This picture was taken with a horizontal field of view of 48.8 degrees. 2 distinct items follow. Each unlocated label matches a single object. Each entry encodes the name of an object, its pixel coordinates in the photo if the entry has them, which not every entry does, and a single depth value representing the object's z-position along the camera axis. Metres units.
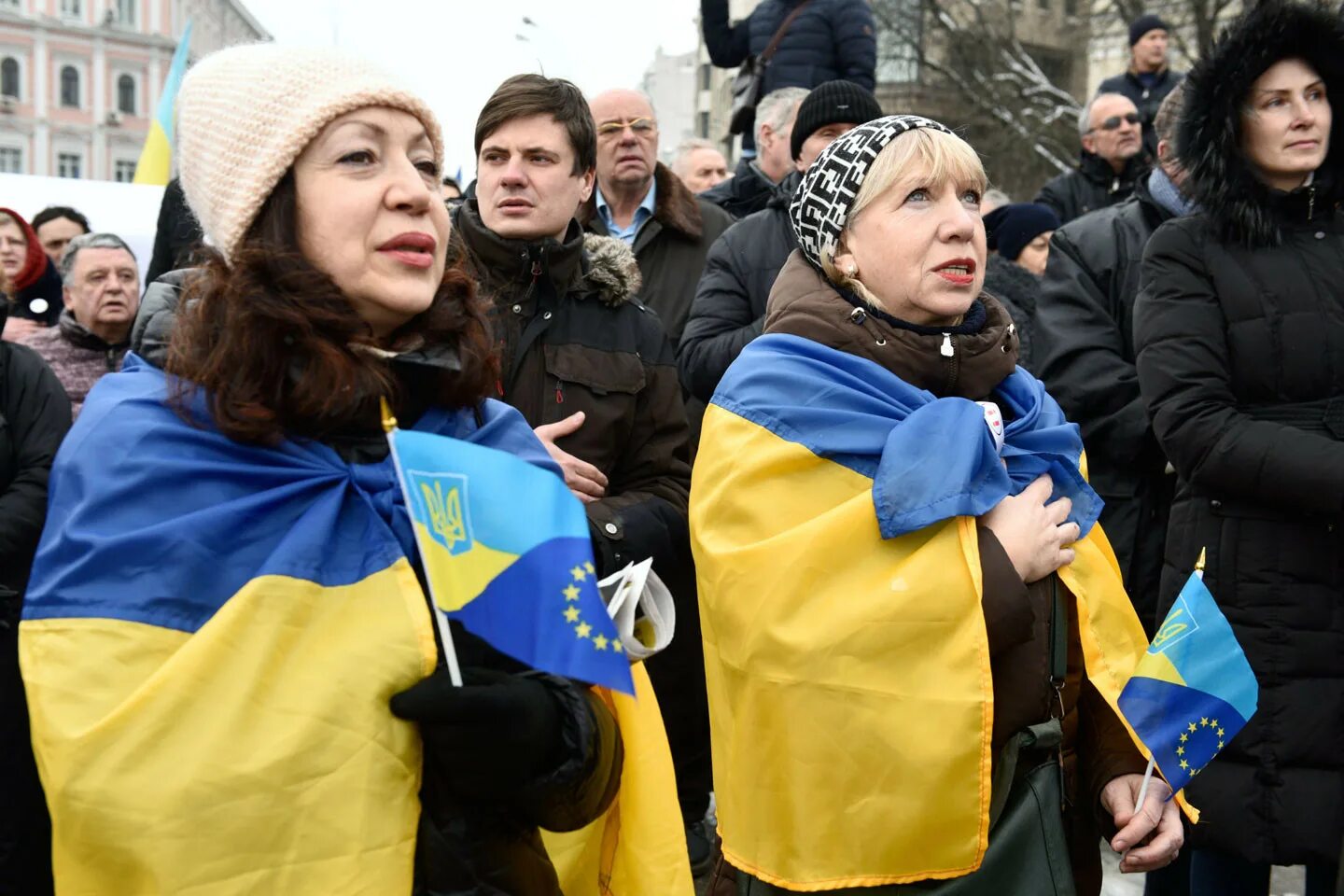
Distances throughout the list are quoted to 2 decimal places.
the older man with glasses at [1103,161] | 7.02
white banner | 9.95
